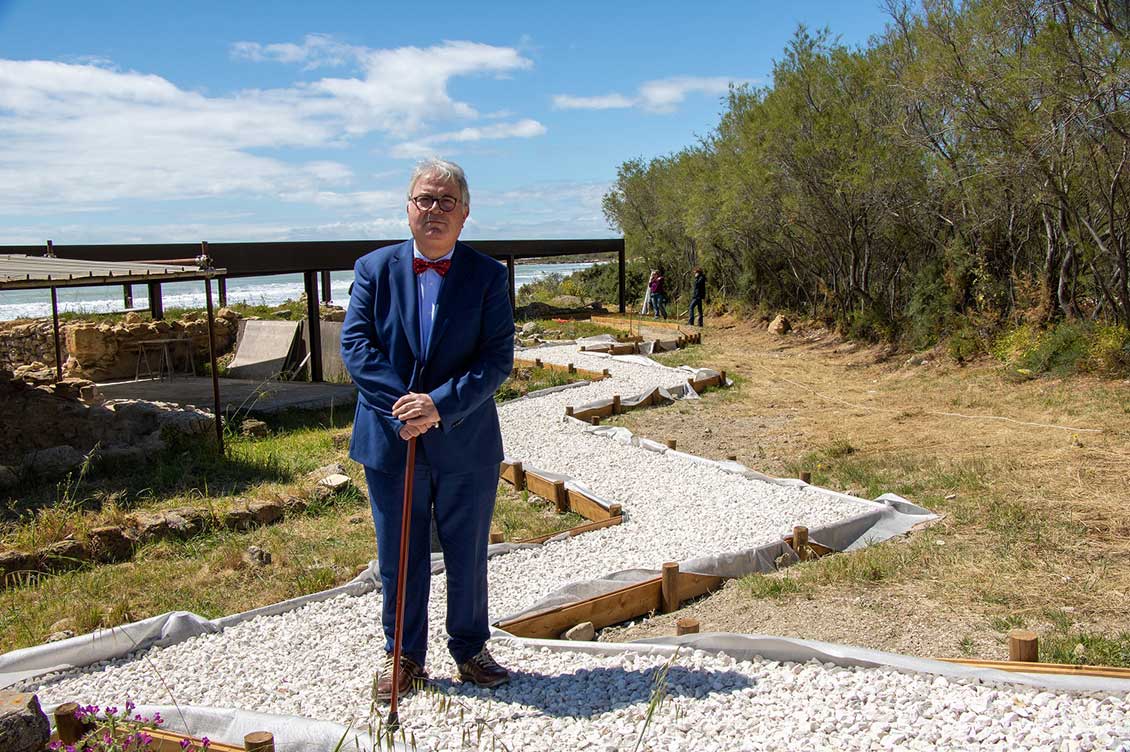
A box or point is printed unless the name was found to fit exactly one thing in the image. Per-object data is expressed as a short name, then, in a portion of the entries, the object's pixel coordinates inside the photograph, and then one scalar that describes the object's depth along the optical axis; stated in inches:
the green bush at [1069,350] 446.6
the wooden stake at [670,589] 192.2
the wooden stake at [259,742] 109.4
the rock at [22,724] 104.5
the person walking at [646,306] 1167.6
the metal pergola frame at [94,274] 346.9
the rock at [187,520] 256.2
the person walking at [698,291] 943.7
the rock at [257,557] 226.8
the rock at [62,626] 183.2
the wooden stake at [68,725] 117.4
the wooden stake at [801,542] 221.5
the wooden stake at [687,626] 155.1
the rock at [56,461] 326.0
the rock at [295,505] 280.4
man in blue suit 129.0
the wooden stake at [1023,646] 134.1
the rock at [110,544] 238.1
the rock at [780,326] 892.6
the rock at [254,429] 409.7
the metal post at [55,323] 479.9
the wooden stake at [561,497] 280.1
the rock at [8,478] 311.4
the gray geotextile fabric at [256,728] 119.1
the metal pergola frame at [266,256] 534.6
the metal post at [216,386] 363.6
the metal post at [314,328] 595.0
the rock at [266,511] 270.8
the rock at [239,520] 265.0
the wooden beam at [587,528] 238.1
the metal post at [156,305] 682.2
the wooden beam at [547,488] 280.4
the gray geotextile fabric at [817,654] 124.0
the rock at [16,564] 222.2
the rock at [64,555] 228.2
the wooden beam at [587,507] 267.4
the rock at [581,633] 176.1
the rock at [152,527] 249.3
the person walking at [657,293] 1087.6
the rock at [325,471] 313.2
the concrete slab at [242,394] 483.2
